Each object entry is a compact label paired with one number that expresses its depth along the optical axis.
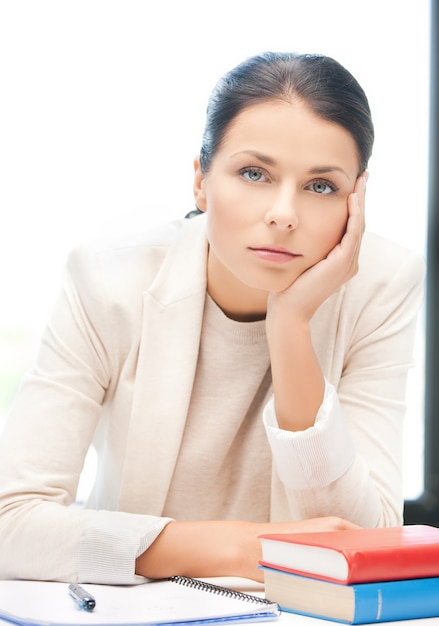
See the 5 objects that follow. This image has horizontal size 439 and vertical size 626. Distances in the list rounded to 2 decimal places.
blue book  1.15
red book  1.15
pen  1.17
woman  1.35
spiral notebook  1.14
